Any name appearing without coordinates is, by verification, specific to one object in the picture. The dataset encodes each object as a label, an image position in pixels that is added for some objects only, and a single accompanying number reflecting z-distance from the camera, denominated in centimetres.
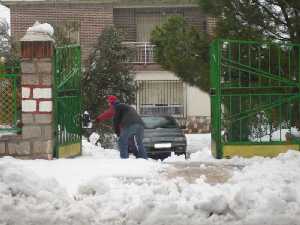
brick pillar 1109
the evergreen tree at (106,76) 1825
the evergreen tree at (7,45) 1902
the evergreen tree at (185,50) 1452
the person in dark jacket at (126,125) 1223
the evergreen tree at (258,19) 1341
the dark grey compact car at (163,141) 1717
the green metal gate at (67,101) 1152
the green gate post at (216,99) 1154
